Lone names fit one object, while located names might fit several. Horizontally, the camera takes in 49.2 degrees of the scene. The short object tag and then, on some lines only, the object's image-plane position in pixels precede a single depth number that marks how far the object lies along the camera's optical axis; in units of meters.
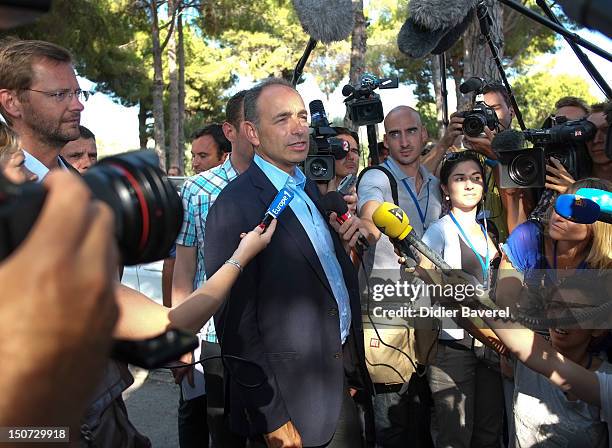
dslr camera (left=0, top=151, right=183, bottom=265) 0.99
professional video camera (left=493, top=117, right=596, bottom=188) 3.06
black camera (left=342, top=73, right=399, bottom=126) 3.90
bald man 3.74
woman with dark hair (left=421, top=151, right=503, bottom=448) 3.60
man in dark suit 2.50
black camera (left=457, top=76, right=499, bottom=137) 3.55
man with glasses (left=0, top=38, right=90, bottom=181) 2.44
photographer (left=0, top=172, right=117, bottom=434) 0.70
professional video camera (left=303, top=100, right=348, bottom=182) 3.48
